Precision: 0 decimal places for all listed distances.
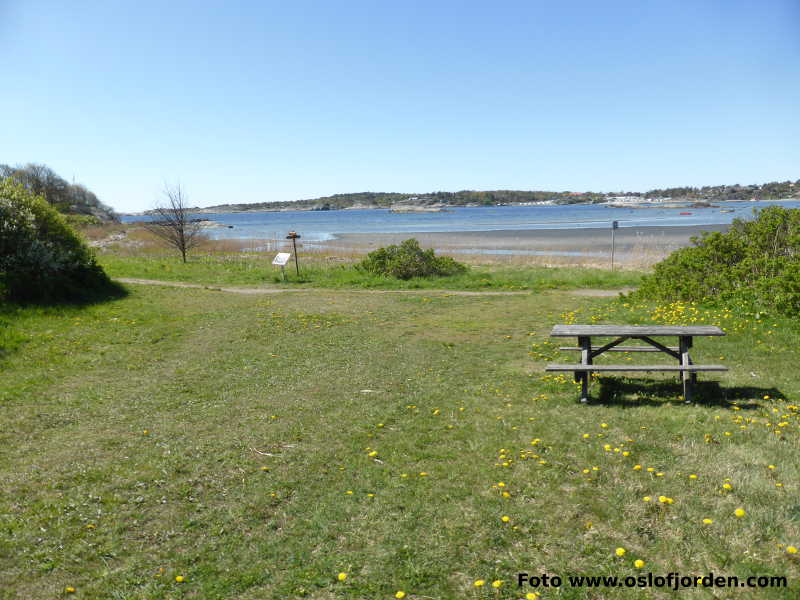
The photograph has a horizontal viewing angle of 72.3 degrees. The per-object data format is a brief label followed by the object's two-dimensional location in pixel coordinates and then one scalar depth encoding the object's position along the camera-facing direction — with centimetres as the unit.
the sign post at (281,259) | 2200
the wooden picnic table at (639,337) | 701
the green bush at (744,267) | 1089
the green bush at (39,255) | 1378
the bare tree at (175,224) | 3170
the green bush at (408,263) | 2153
